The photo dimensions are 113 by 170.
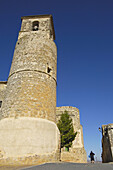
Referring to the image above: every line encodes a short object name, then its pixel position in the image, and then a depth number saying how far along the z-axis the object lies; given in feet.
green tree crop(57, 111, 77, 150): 49.01
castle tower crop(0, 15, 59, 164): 22.13
